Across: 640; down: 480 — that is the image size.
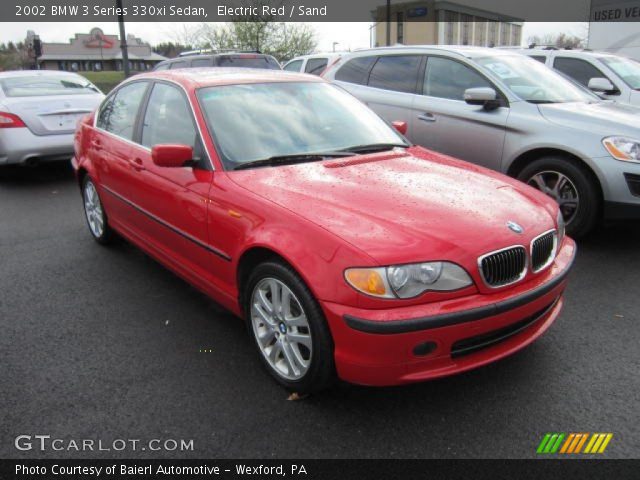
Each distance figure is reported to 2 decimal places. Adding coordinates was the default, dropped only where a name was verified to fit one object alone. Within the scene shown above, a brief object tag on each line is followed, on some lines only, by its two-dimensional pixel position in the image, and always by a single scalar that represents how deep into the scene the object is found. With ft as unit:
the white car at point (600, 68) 26.25
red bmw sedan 7.70
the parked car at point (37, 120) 23.88
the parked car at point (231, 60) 38.74
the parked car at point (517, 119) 14.85
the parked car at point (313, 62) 34.67
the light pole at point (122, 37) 42.80
